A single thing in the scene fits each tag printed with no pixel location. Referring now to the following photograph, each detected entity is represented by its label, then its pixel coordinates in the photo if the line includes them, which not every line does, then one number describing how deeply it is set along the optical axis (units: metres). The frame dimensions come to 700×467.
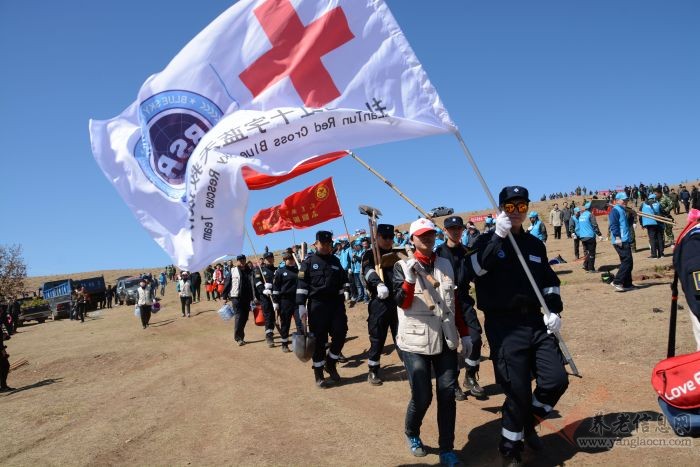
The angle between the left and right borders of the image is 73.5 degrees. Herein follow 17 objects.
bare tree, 49.34
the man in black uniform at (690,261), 3.06
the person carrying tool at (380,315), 6.29
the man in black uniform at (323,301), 7.59
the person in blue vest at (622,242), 10.34
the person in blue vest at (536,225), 14.78
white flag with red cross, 4.45
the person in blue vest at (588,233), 13.70
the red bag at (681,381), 2.90
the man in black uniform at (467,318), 6.07
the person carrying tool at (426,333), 4.28
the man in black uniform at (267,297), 12.03
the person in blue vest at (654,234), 14.42
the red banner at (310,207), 13.41
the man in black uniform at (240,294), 12.61
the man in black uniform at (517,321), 3.90
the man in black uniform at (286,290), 10.55
